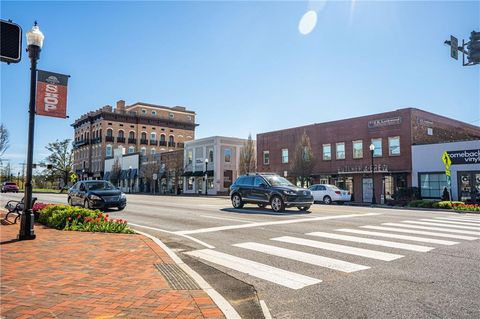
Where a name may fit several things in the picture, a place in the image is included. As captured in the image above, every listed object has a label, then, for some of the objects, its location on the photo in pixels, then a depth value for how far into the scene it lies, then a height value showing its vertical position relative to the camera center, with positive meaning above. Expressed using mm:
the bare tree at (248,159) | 45594 +2968
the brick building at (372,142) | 30406 +3543
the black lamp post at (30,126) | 8289 +1326
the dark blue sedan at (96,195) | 17109 -607
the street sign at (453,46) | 15031 +5651
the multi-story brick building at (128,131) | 71750 +10606
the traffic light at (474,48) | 14523 +5397
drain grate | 5027 -1419
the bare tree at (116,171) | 66625 +2140
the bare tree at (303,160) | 34250 +2133
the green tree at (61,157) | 73188 +5133
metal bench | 11738 -855
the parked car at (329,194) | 27391 -871
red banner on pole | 8562 +2107
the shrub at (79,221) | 9922 -1103
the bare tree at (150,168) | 56781 +2282
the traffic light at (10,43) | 3182 +1241
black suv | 16516 -472
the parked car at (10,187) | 53219 -638
